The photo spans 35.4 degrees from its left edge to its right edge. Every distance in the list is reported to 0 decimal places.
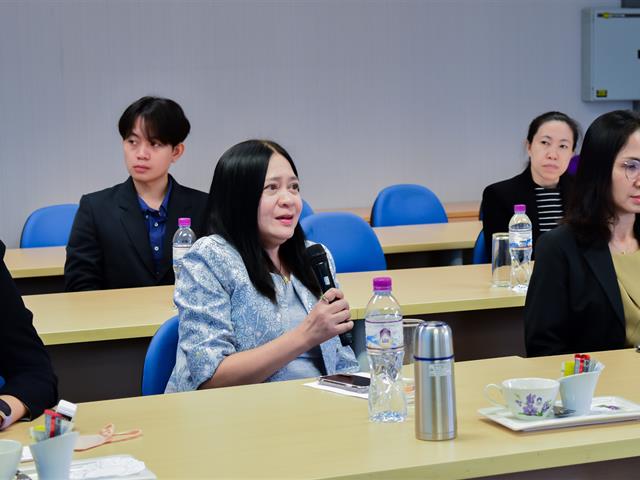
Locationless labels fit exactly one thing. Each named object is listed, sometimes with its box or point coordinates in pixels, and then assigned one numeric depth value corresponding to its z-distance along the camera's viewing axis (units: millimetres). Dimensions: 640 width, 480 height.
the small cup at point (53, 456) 1644
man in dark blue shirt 4062
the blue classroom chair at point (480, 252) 4688
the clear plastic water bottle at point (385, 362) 2010
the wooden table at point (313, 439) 1740
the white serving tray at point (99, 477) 1691
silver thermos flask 1846
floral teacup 1928
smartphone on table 2242
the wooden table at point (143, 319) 3137
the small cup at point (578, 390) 1957
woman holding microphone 2473
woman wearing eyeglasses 2783
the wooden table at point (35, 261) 4496
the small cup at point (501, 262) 3693
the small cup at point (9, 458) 1633
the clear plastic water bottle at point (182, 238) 3711
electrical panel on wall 7918
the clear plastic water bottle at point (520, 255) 3646
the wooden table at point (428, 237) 4984
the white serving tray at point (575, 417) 1898
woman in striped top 4672
